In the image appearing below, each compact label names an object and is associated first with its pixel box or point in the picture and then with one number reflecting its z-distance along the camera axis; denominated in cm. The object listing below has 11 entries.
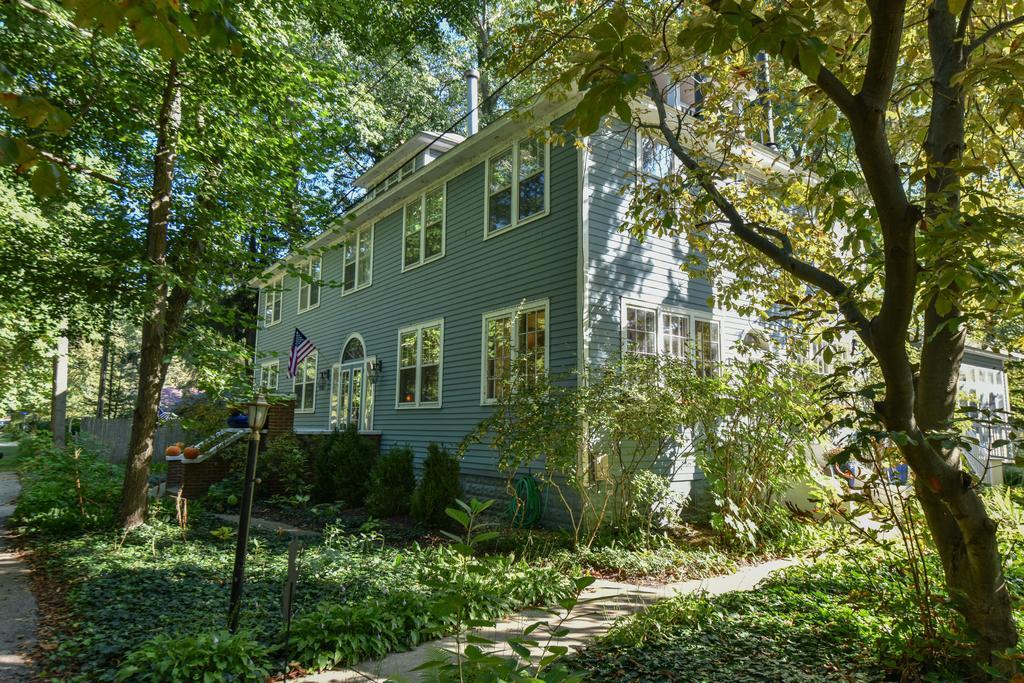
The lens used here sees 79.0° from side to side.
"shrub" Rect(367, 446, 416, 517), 1088
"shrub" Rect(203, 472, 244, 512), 1111
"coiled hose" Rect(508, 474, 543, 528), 953
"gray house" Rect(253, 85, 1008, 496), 991
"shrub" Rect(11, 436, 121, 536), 874
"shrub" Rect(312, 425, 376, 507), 1241
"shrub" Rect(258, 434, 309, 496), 1196
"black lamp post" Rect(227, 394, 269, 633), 467
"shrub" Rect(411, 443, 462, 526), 973
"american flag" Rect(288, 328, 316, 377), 1560
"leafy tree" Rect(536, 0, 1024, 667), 232
